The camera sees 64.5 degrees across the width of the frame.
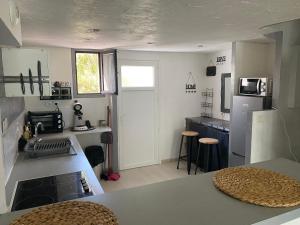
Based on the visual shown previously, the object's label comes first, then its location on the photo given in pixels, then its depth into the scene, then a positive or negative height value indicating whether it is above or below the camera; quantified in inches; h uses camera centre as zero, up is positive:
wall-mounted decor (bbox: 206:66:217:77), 193.3 +13.5
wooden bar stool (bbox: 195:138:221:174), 160.7 -42.1
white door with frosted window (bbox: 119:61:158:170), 182.1 -20.5
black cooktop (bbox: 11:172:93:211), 63.6 -29.7
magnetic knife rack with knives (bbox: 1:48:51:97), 80.9 +5.7
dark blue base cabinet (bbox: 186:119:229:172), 161.6 -40.2
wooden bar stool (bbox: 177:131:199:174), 179.9 -41.4
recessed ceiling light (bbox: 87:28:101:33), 99.3 +24.5
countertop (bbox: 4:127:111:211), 73.5 -29.2
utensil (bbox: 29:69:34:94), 84.3 +1.9
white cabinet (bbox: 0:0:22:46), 37.8 +11.8
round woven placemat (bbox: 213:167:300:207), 36.4 -17.2
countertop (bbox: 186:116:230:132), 162.4 -26.1
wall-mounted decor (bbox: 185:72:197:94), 202.4 +1.7
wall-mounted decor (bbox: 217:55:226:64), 181.5 +21.2
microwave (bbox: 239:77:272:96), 128.4 +0.2
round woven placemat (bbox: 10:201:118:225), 30.8 -17.3
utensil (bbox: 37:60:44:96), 85.9 +3.7
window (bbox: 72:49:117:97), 163.2 +10.7
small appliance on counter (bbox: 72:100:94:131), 157.5 -21.7
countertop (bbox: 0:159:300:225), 32.4 -17.9
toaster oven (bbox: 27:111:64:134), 143.3 -19.1
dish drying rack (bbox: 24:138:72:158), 101.0 -26.7
